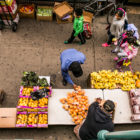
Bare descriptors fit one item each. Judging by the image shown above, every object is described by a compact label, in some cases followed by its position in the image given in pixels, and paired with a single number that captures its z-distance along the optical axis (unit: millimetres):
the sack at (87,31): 6664
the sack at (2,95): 5109
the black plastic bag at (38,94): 4254
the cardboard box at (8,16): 6383
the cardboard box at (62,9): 6785
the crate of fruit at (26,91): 4455
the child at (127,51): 5062
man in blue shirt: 3994
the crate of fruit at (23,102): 4234
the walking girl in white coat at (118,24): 5225
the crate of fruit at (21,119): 4209
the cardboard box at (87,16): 6902
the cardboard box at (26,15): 6943
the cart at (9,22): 6352
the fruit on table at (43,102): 4323
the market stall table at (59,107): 4305
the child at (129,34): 5215
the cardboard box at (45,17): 7001
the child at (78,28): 5245
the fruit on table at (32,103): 4293
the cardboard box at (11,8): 5984
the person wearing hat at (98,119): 3270
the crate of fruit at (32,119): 4205
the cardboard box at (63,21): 7043
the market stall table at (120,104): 4516
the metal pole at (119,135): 1186
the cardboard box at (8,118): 4270
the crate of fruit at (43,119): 4207
